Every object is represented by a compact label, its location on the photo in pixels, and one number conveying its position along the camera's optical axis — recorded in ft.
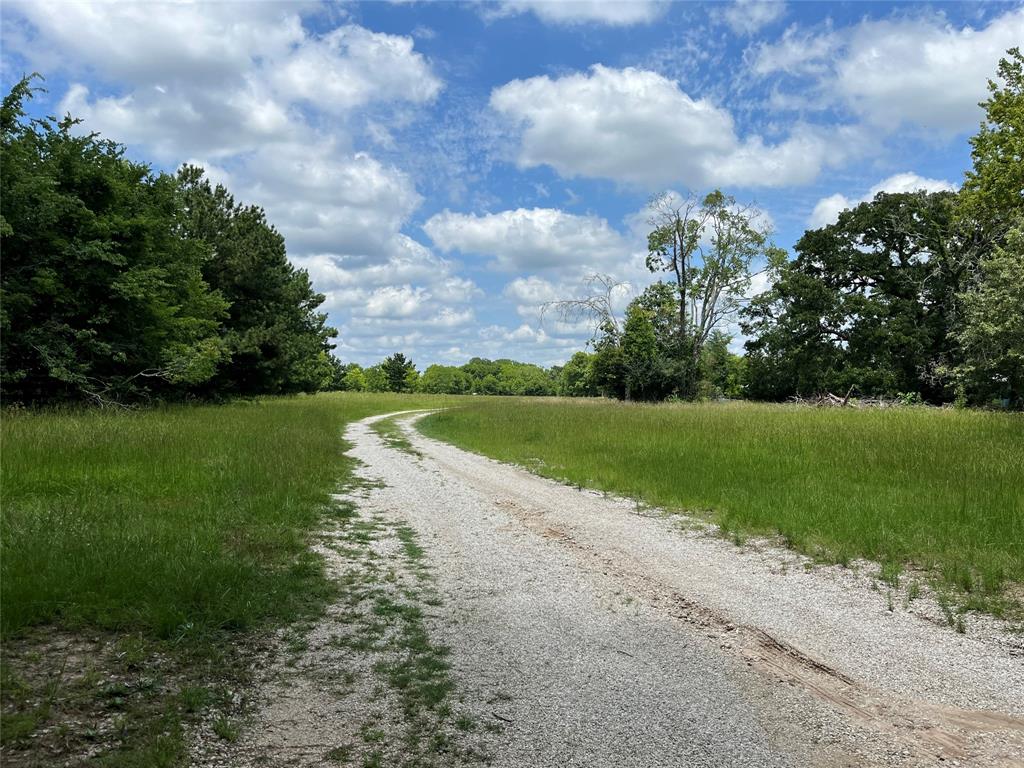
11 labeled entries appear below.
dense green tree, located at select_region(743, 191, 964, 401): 132.05
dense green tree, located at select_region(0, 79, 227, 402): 57.41
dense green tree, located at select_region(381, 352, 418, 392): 400.67
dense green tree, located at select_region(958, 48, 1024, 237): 45.27
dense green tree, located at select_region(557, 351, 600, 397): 355.56
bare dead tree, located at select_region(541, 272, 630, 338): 141.08
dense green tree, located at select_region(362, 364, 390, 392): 411.95
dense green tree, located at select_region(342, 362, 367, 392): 421.55
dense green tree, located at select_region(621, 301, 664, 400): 139.03
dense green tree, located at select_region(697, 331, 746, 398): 141.59
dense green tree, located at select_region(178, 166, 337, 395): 106.73
